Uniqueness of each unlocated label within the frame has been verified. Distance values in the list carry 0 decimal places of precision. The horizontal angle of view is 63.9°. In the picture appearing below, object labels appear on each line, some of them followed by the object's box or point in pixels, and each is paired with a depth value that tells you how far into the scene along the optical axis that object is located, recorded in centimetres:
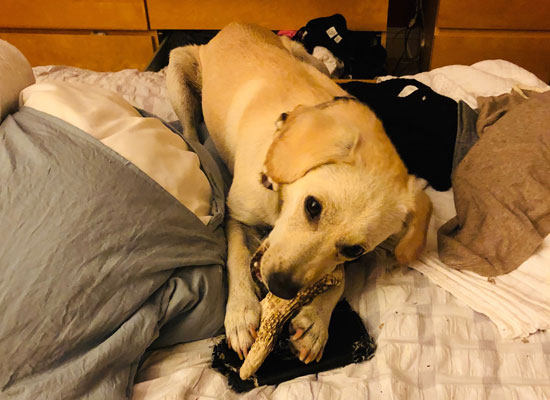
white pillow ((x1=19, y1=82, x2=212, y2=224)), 109
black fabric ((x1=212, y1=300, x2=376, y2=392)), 94
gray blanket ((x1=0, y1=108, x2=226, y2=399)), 82
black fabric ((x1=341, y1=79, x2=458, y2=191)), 156
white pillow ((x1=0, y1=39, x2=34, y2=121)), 125
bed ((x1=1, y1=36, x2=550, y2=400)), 91
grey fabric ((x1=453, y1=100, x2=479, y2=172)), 156
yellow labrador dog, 97
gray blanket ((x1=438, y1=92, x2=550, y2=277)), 118
